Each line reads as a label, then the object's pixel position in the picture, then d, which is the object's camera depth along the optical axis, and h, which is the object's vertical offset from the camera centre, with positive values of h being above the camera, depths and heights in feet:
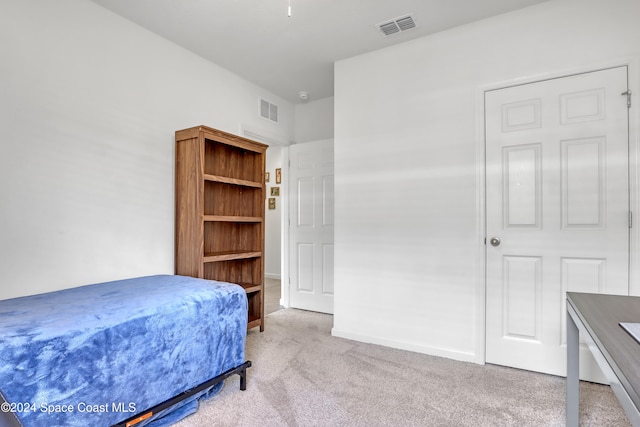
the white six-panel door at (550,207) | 6.96 +0.12
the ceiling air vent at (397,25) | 8.05 +4.73
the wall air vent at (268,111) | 12.26 +3.88
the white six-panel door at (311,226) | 12.53 -0.53
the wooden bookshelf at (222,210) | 8.60 +0.08
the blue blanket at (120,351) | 4.20 -2.10
